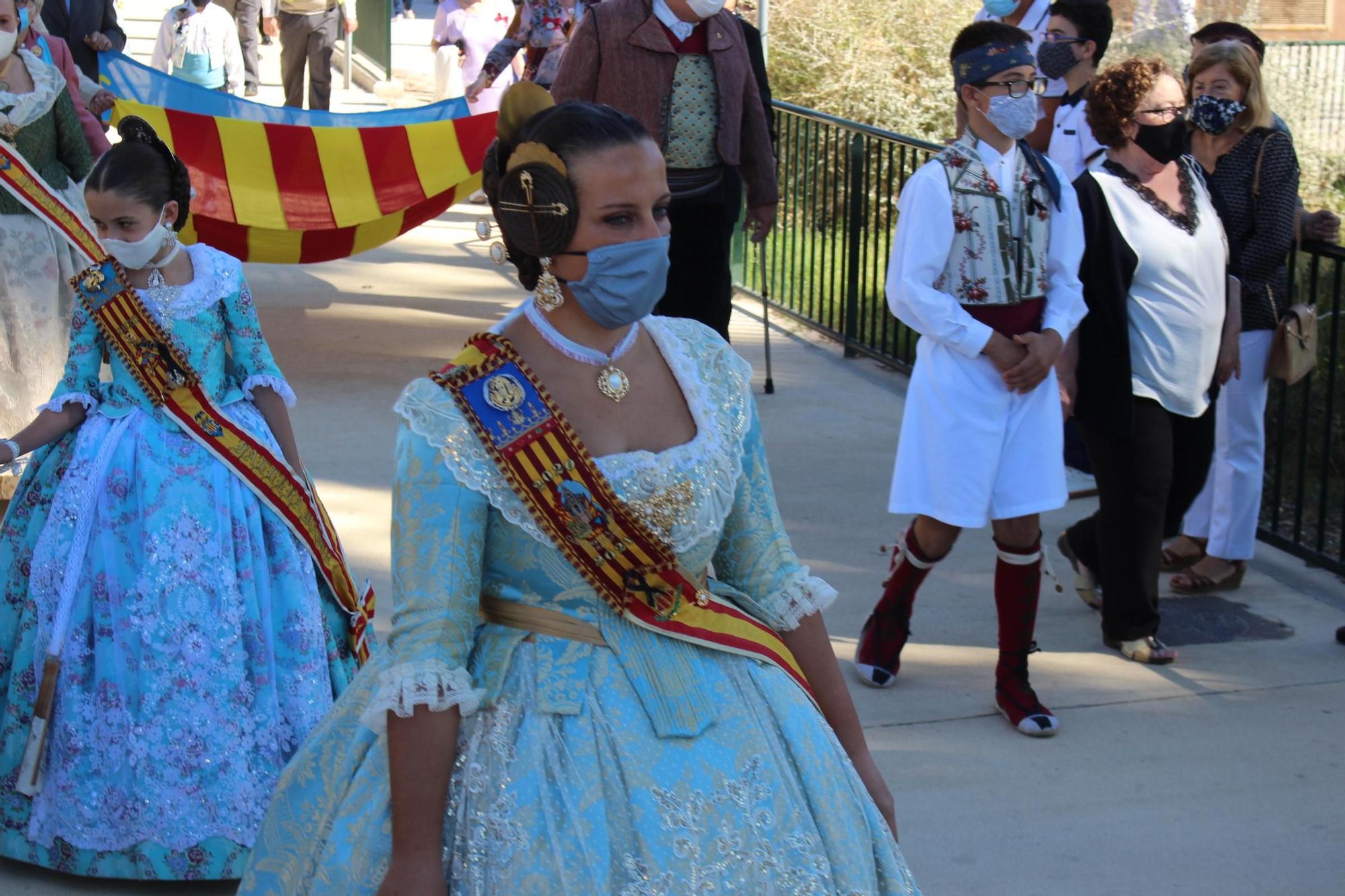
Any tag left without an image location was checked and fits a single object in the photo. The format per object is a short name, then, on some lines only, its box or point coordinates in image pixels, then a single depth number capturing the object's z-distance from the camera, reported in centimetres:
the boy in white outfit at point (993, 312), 466
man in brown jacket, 657
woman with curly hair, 511
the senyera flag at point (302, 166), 853
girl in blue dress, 395
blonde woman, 567
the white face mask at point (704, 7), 647
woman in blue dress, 211
